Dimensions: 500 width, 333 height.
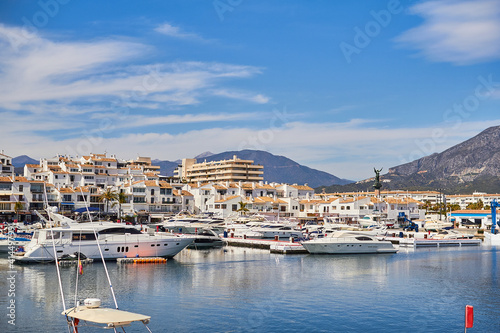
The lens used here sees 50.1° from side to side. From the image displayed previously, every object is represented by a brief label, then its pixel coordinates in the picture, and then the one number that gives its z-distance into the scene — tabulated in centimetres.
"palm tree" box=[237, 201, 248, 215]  11994
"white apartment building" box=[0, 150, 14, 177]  12362
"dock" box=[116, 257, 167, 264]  5297
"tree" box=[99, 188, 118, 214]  11206
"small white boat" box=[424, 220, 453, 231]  11167
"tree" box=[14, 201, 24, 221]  10081
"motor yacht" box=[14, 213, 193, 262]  5094
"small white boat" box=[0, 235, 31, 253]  5820
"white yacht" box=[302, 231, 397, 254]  6369
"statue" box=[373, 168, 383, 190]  14612
